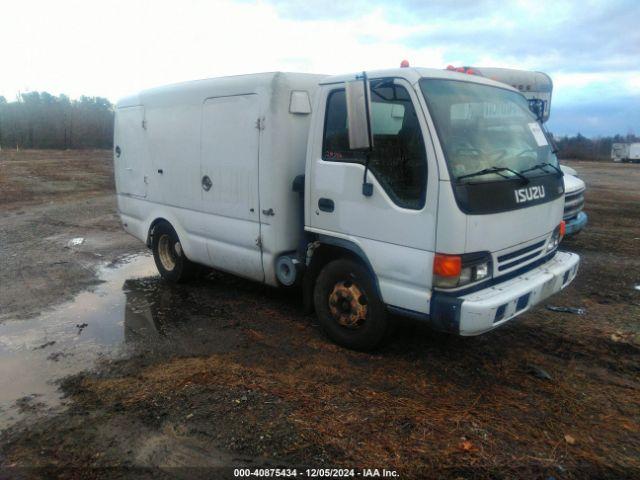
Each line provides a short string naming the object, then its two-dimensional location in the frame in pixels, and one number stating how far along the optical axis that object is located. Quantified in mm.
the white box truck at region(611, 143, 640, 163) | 45678
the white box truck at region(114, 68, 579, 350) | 3645
